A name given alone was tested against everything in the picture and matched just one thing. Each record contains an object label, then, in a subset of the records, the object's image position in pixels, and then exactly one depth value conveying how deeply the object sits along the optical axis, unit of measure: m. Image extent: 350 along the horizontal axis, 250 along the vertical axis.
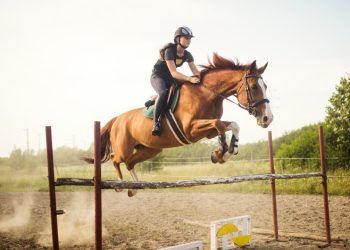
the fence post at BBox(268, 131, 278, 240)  6.20
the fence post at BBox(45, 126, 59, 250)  3.19
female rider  4.34
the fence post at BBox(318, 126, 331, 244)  6.15
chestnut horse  4.00
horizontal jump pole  3.28
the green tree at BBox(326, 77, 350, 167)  18.38
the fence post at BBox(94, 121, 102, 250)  3.19
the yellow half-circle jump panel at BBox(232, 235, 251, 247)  6.02
